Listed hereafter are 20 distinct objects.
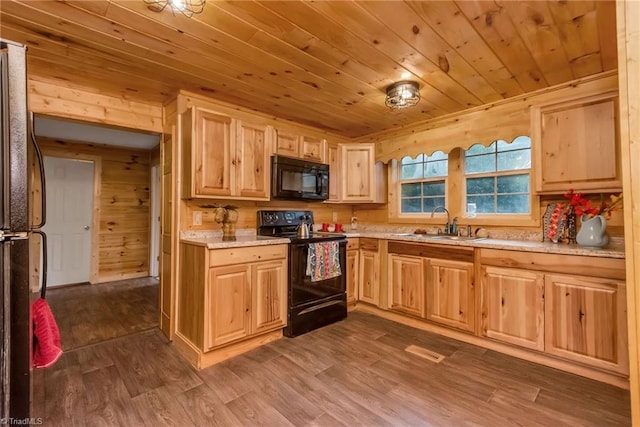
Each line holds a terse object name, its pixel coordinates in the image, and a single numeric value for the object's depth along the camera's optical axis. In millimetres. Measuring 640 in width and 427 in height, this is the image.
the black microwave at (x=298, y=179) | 3080
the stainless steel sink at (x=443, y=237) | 2961
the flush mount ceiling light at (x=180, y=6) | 1525
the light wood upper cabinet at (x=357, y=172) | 3818
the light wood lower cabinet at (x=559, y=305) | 2000
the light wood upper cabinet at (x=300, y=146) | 3193
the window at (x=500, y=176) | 2916
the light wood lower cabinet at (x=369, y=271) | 3406
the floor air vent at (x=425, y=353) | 2400
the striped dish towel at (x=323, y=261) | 2934
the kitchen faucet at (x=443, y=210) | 3287
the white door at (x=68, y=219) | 4543
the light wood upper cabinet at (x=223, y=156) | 2514
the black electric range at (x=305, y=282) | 2826
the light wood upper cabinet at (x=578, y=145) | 2203
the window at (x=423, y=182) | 3574
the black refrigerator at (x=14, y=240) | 1105
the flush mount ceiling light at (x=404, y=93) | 2477
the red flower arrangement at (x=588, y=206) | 2303
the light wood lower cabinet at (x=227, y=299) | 2301
